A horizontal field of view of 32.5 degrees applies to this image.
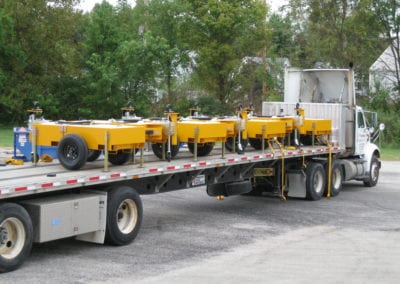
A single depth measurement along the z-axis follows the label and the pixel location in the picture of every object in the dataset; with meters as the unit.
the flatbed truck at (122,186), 8.83
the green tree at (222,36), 40.53
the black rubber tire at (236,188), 13.95
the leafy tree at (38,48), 44.19
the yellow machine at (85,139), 10.25
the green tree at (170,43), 42.78
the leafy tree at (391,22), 41.38
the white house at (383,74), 41.84
